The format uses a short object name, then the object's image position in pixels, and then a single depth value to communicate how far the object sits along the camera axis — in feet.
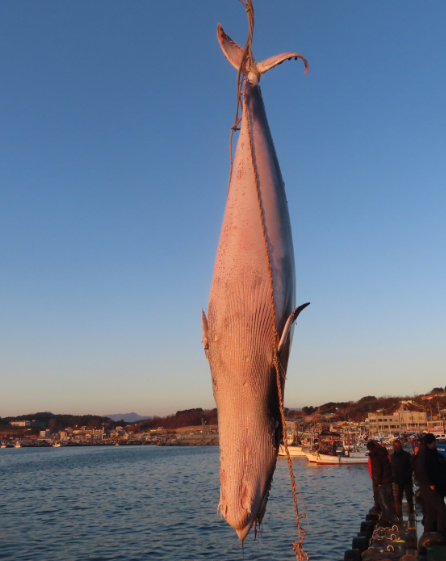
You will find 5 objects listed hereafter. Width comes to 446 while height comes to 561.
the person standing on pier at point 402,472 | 37.47
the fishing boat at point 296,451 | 204.70
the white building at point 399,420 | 441.68
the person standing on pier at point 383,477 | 36.81
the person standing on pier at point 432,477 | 24.70
